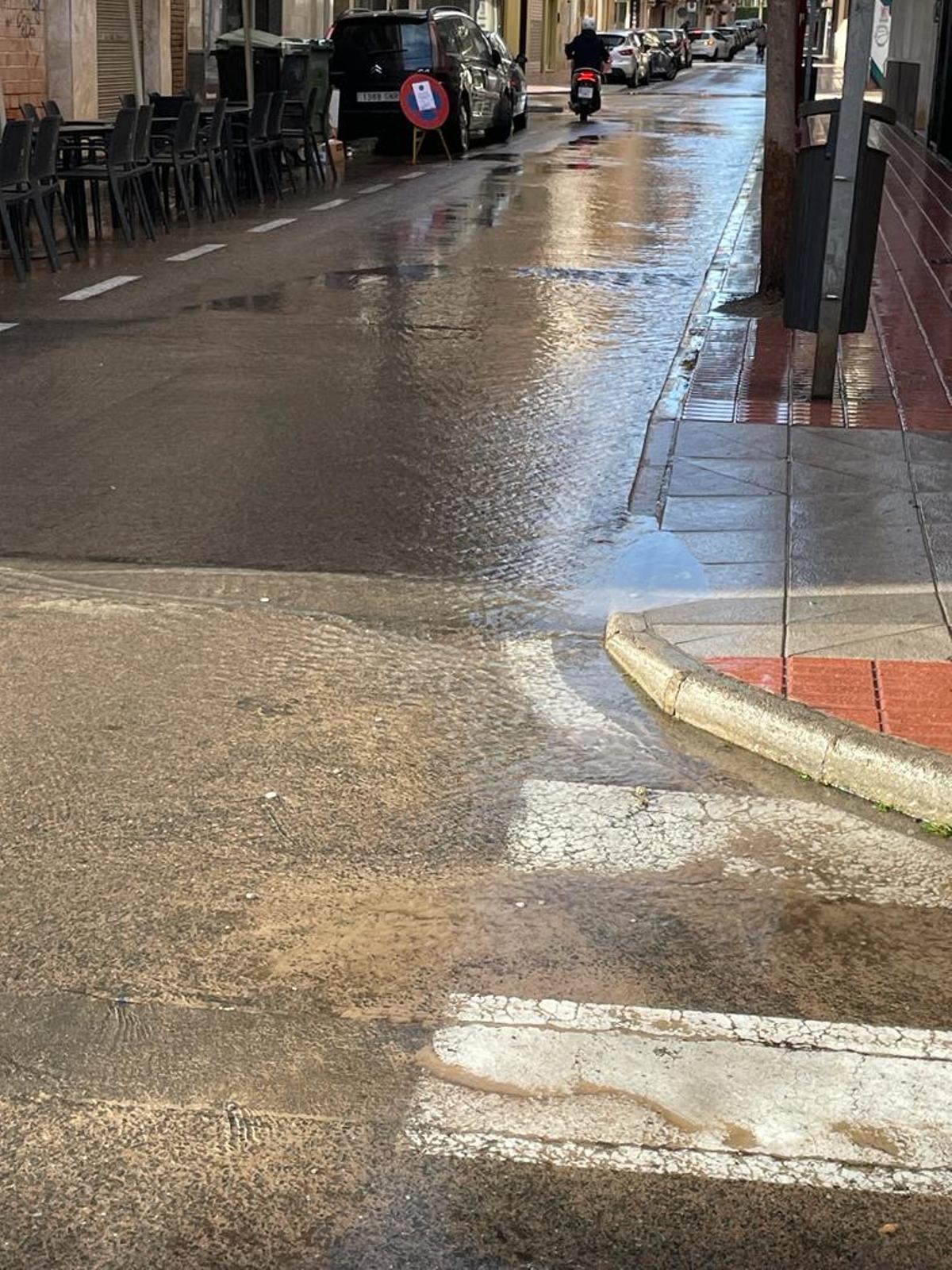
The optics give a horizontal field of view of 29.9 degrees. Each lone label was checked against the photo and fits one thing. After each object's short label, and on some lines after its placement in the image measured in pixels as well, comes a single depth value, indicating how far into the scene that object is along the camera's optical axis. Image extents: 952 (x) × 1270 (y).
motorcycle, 37.16
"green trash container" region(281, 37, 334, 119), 23.97
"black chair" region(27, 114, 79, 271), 13.82
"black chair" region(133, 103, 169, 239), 15.80
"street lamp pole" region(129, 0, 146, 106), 18.98
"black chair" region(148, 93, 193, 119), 18.34
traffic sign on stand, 25.48
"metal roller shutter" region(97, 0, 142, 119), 26.41
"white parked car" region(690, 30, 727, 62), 94.06
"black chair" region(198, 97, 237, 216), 17.83
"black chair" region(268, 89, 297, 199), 20.28
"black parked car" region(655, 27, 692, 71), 73.31
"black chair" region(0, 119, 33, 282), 13.24
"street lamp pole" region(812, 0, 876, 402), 8.15
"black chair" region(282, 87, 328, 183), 22.20
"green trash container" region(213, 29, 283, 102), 25.17
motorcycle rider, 37.41
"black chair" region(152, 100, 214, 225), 16.83
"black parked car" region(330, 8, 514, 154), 27.02
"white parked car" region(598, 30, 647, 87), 57.41
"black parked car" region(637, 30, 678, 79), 63.03
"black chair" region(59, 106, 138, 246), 15.27
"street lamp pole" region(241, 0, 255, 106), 20.77
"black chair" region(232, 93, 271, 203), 19.52
